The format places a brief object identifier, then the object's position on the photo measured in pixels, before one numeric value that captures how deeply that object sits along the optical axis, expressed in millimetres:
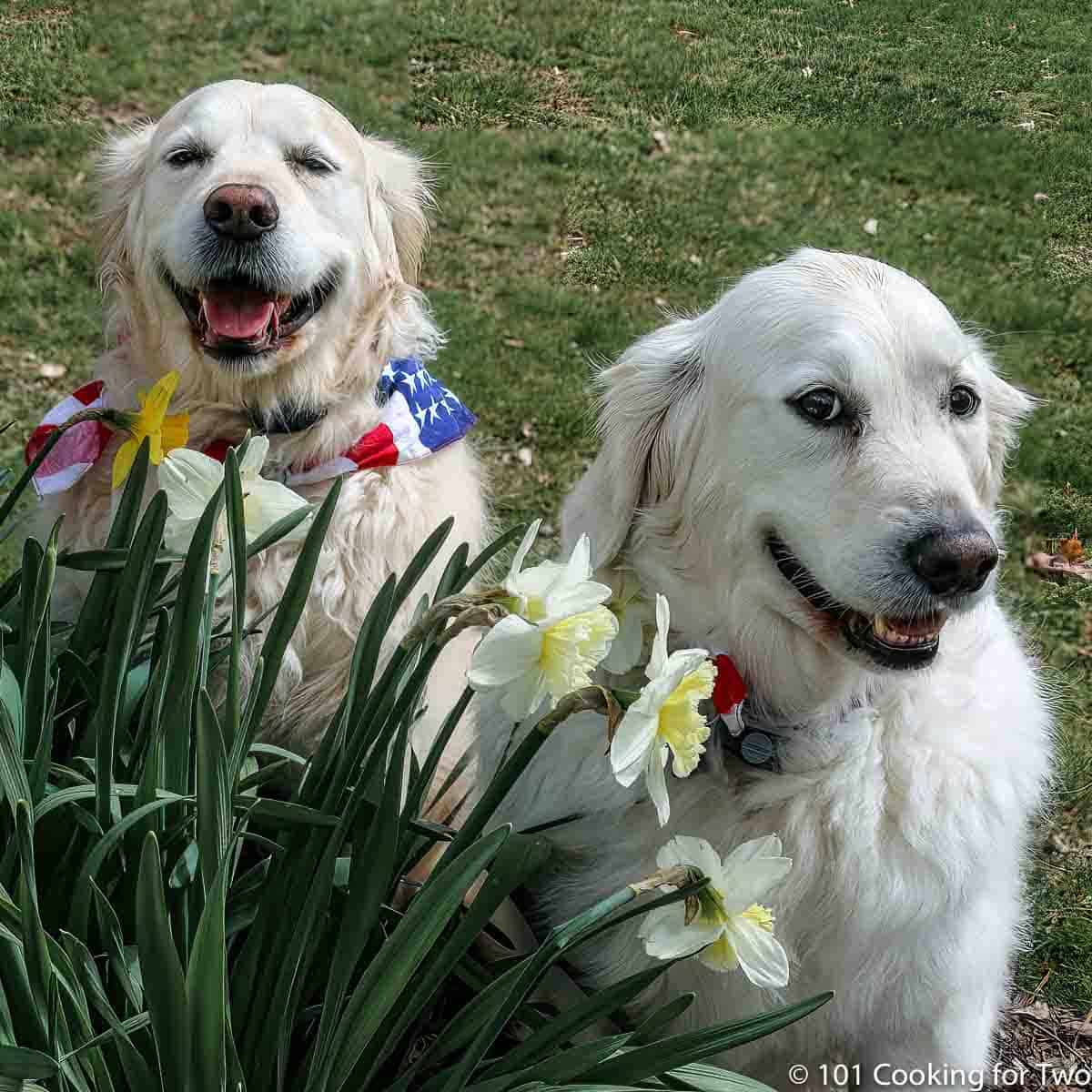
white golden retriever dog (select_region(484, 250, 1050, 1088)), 1367
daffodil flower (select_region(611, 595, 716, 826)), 1163
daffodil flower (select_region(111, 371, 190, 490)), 1252
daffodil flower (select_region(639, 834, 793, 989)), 1199
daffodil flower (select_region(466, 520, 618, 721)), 1165
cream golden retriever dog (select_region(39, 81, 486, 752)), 1584
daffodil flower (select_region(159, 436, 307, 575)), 1252
